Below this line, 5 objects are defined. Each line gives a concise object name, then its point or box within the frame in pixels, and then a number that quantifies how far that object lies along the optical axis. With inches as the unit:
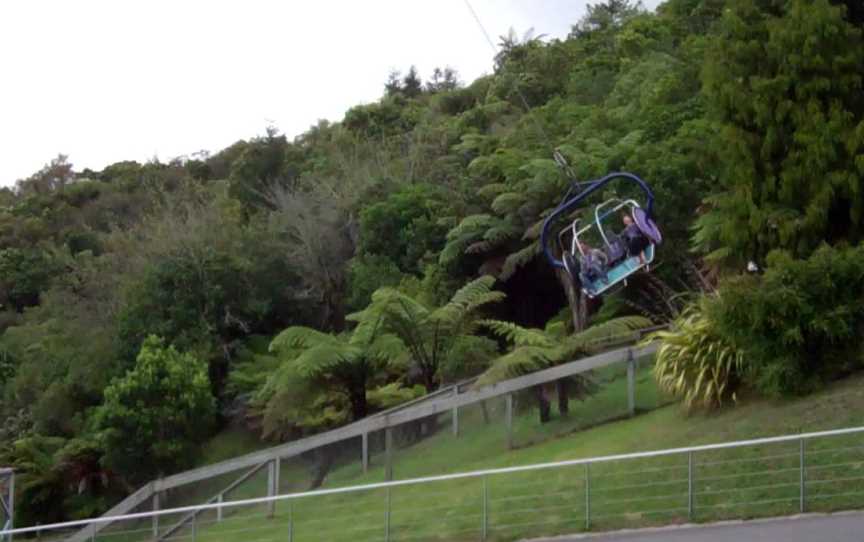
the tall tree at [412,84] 2930.6
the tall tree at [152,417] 965.8
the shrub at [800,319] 640.4
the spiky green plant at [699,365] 682.8
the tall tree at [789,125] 715.4
